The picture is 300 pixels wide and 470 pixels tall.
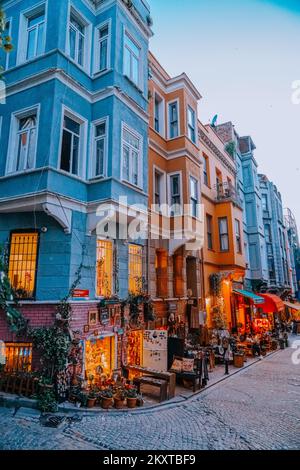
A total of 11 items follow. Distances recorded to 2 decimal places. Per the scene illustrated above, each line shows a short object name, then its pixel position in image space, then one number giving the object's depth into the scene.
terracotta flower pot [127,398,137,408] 7.86
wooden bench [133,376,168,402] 8.55
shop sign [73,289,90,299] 8.60
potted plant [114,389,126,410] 7.75
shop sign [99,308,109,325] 9.35
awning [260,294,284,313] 20.41
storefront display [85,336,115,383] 9.02
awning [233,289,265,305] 19.59
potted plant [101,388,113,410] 7.68
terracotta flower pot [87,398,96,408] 7.65
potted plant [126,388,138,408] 7.86
